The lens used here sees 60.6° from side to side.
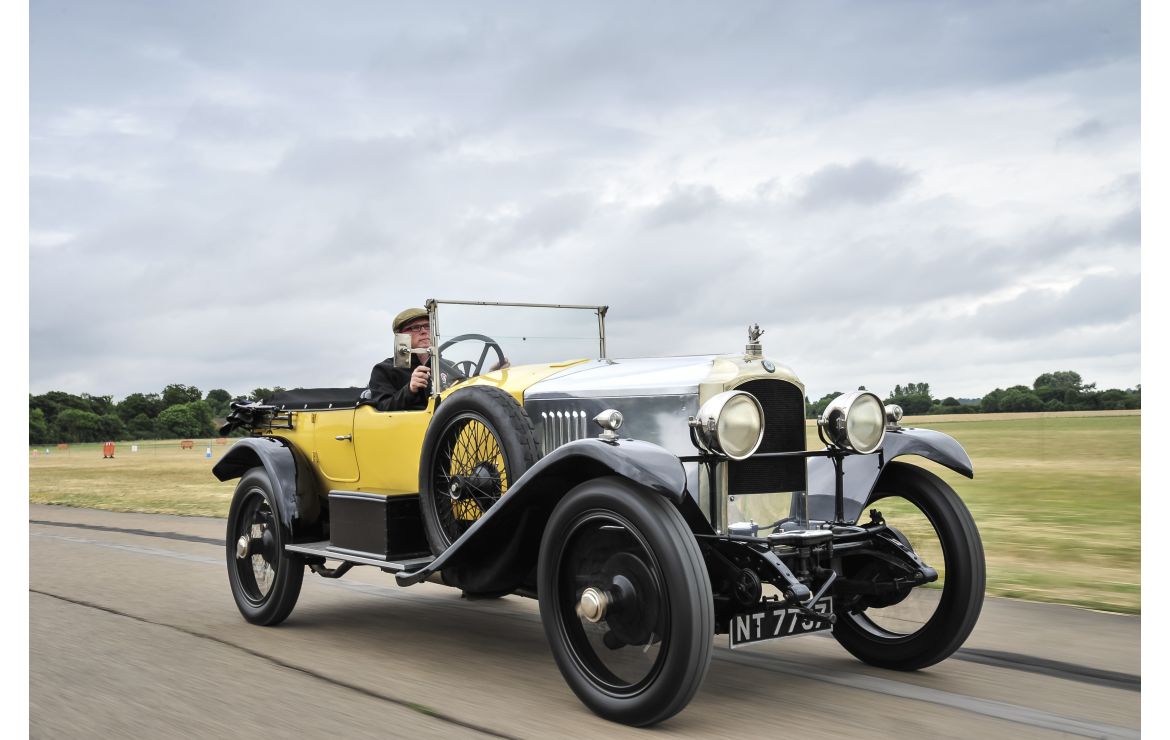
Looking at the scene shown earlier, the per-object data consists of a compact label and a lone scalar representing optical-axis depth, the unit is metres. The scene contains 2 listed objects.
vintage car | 4.10
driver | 5.93
